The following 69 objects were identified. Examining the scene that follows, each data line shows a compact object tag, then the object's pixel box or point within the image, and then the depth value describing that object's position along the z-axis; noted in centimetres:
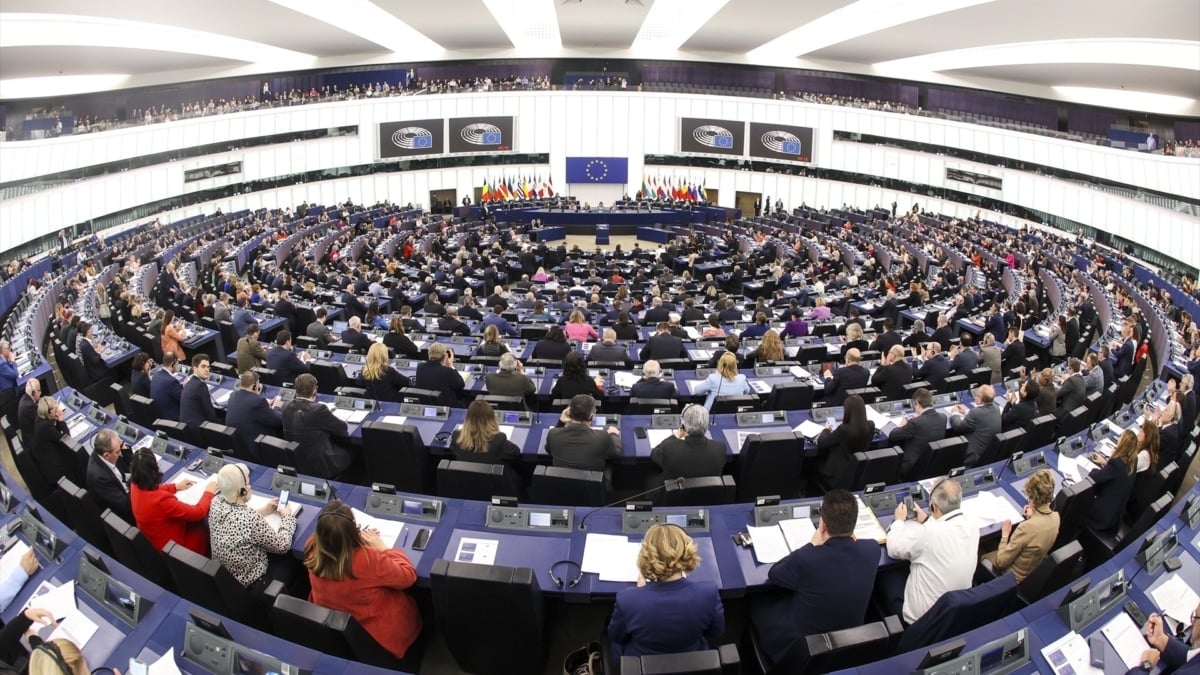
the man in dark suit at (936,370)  930
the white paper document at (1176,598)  432
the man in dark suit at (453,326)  1203
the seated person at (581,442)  609
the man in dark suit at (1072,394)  845
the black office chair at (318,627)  392
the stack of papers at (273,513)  522
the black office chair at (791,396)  823
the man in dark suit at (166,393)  797
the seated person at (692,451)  589
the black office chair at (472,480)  581
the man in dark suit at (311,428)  667
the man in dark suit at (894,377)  870
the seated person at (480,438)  614
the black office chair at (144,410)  790
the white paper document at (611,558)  476
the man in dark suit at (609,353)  965
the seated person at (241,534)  476
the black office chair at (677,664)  335
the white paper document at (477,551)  493
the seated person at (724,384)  818
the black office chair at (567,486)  574
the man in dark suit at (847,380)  834
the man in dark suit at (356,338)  1076
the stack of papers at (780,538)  498
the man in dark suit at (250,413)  709
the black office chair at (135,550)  484
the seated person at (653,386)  797
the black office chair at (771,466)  655
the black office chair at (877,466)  643
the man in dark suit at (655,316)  1312
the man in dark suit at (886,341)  1075
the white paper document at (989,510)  558
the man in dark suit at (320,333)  1094
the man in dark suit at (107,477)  557
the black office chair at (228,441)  685
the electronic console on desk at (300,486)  575
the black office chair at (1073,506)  564
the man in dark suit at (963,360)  988
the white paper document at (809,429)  726
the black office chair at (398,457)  665
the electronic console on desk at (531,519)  529
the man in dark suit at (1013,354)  1077
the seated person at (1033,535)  482
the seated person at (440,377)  828
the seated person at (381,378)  841
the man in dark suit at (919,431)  688
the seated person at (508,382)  812
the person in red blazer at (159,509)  499
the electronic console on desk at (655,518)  523
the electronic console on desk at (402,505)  547
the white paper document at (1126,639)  391
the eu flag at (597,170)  3869
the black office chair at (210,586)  436
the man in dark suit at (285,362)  923
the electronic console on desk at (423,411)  762
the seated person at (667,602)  373
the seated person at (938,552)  452
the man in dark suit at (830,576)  418
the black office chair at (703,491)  564
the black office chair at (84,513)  540
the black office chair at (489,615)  418
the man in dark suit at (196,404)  751
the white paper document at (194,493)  571
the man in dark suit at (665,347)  1005
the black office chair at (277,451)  652
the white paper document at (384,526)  520
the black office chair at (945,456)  669
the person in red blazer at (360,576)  414
